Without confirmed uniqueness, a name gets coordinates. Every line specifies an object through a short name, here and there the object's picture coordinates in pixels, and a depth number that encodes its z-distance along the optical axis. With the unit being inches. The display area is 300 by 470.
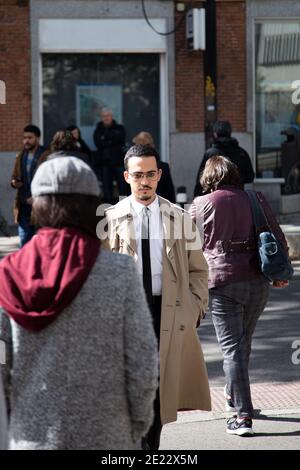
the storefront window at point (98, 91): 784.9
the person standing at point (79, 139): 696.4
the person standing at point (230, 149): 452.4
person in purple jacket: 274.2
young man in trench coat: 228.1
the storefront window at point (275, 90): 806.5
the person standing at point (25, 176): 509.7
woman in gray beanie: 142.7
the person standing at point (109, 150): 740.6
